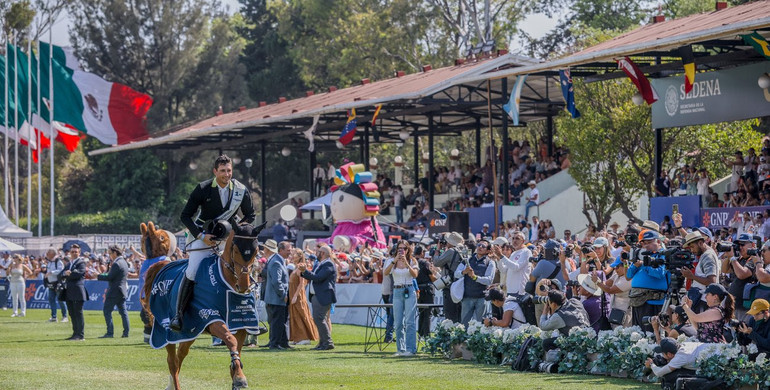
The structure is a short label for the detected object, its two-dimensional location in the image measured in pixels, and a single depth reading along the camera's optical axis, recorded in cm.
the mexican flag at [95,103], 5241
